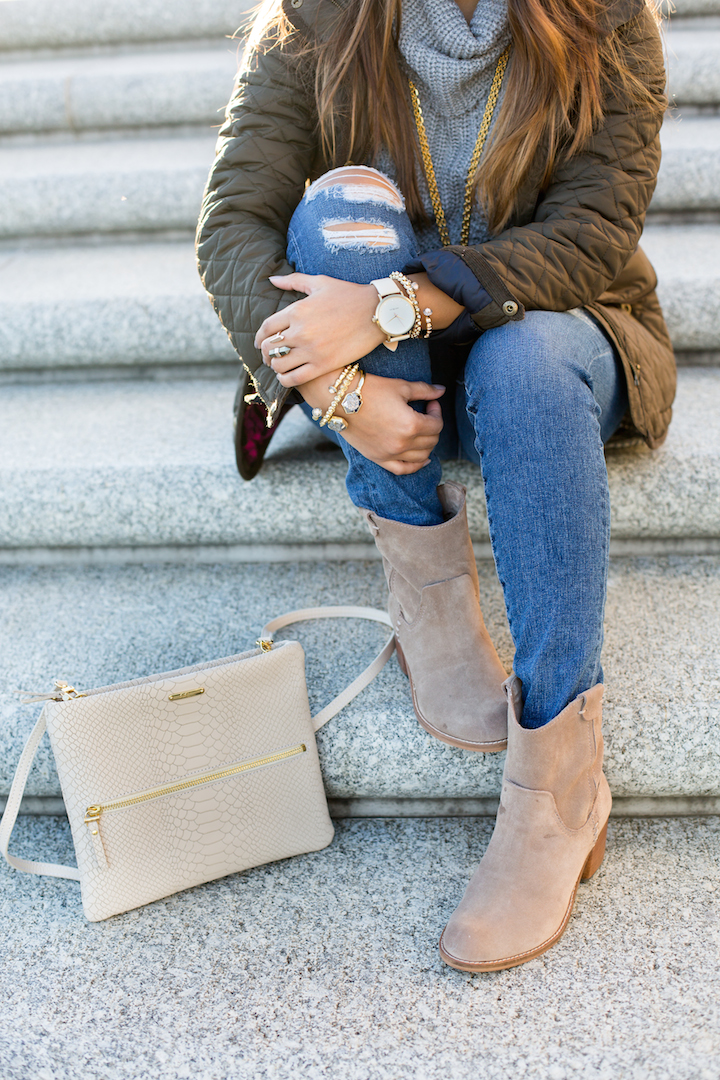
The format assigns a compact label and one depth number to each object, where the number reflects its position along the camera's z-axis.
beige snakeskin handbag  1.03
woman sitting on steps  0.91
